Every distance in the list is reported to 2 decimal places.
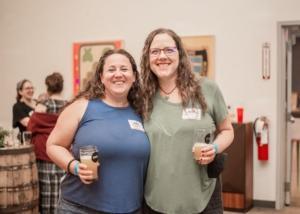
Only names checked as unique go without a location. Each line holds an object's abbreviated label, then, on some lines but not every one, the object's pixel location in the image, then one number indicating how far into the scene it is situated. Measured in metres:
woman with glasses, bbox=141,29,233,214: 2.09
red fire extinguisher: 5.44
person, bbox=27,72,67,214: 4.48
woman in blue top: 2.05
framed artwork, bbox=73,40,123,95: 6.58
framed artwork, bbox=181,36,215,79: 5.83
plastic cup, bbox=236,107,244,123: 5.54
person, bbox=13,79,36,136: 5.46
